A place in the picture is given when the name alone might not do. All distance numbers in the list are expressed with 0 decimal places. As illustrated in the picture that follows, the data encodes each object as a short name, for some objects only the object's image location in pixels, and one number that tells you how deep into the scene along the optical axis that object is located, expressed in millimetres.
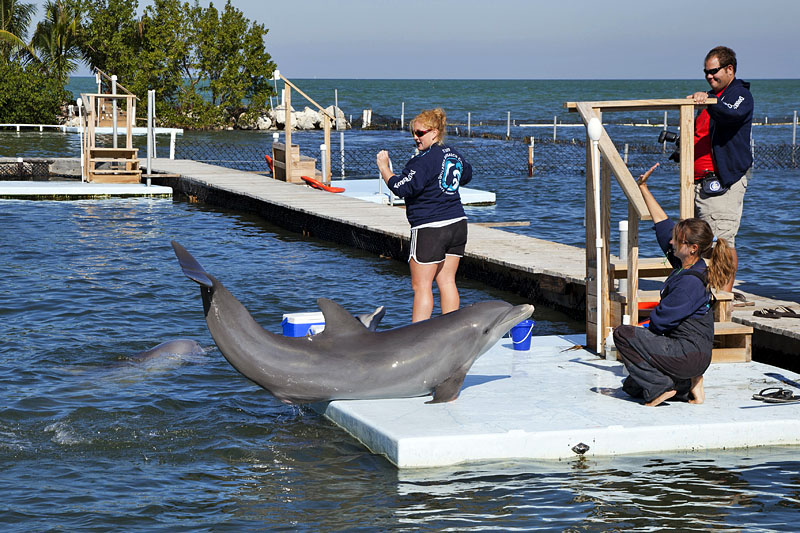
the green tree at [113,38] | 65062
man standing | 8469
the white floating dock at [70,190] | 23703
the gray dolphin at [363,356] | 7203
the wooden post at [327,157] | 24906
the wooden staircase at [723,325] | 8328
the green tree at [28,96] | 59219
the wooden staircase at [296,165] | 25562
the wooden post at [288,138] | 25409
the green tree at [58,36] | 63000
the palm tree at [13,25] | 60638
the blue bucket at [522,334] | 8891
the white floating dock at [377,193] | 22702
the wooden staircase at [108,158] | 25859
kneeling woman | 7070
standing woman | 8086
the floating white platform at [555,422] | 6613
